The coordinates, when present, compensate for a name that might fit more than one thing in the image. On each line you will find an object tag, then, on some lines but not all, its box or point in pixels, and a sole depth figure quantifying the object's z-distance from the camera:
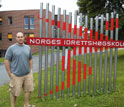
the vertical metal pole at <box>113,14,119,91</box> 5.23
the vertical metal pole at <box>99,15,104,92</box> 5.15
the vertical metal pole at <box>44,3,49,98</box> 4.79
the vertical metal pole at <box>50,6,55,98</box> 4.82
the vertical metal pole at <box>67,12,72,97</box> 4.90
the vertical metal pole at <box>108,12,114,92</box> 5.16
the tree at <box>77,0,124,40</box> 13.52
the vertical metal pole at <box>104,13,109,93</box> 5.16
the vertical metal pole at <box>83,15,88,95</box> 5.09
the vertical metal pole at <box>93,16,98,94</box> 5.12
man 3.70
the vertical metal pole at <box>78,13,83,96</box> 5.03
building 30.02
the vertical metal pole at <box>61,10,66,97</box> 4.86
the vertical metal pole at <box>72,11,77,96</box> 4.94
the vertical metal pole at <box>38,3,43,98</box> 4.74
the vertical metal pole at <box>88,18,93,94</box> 5.09
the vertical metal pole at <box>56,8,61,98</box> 4.84
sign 4.68
